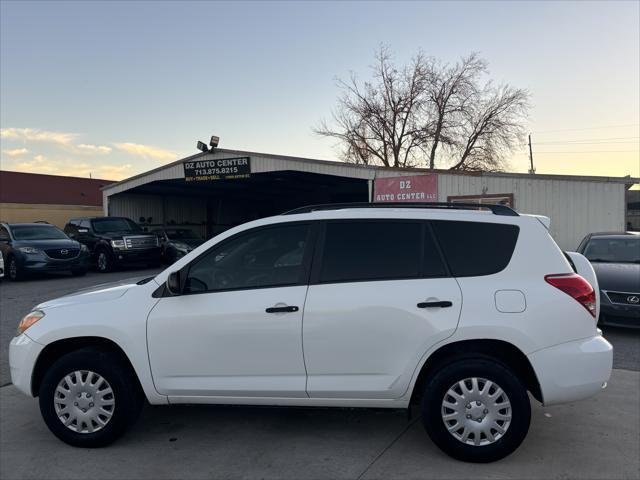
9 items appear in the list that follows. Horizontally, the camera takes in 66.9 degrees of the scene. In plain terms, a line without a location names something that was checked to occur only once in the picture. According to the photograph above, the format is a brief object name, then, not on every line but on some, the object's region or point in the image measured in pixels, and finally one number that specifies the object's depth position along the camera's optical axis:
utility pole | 45.23
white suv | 3.35
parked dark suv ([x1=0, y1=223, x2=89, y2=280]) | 13.46
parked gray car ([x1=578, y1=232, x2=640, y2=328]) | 6.77
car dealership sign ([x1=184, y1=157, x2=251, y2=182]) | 17.93
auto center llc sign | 14.18
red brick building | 28.02
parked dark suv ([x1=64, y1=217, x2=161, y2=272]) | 16.02
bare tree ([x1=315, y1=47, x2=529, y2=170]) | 34.12
